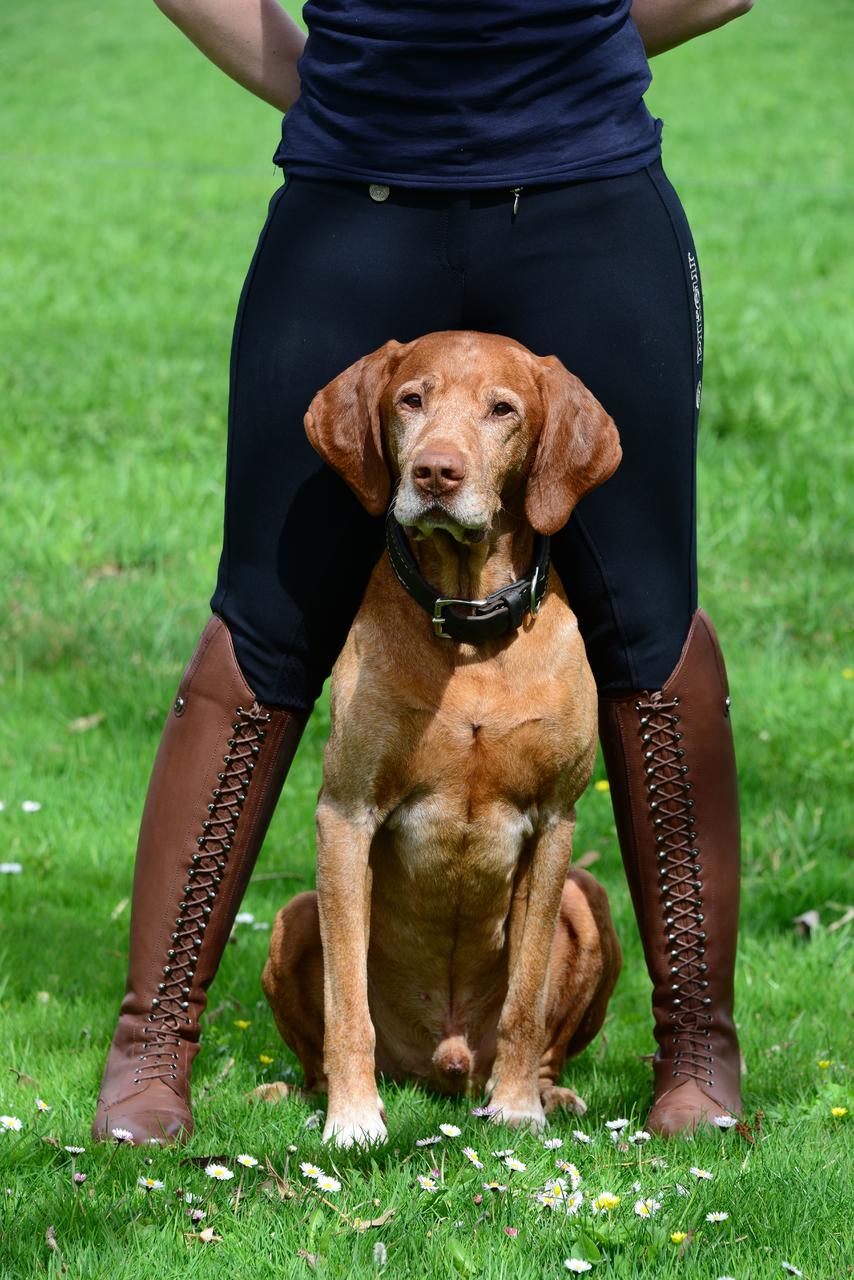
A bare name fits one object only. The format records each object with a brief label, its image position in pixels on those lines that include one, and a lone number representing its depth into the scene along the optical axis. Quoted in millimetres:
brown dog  5969
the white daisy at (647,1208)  5145
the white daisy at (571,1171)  5391
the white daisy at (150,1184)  5355
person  5820
